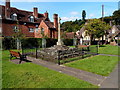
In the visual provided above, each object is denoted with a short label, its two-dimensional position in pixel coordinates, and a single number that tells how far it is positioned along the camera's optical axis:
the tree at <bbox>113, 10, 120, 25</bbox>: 73.89
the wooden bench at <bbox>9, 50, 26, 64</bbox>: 8.20
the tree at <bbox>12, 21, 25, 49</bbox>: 17.93
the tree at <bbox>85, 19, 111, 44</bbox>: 24.93
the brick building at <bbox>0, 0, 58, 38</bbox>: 25.22
